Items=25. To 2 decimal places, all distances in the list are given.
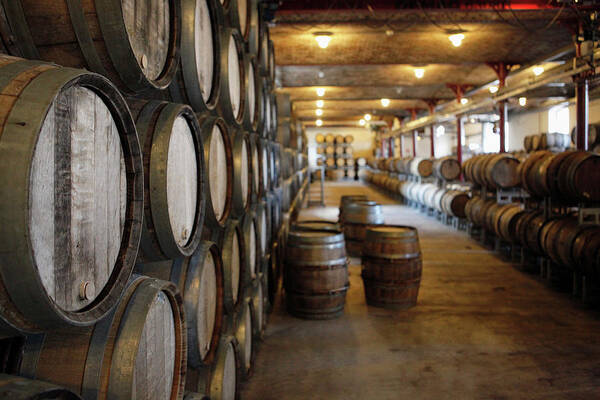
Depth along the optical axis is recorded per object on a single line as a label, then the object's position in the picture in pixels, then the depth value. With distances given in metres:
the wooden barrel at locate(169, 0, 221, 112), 2.18
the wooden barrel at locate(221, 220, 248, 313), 3.03
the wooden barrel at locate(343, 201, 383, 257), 8.11
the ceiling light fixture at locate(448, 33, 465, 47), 9.52
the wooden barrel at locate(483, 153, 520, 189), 9.80
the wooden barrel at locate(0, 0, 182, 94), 1.30
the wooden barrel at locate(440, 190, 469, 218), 12.29
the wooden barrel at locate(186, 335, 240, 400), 2.63
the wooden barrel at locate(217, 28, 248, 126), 2.95
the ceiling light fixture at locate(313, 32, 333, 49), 9.74
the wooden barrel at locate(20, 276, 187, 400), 1.30
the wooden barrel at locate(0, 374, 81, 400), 0.96
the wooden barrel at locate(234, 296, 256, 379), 3.57
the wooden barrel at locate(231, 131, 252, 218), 3.28
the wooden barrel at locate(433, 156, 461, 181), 14.33
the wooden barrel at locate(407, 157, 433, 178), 16.67
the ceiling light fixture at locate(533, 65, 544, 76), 12.90
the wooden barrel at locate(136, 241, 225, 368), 2.22
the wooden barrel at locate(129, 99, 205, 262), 1.79
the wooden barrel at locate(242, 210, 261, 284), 3.85
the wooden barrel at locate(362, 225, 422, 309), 5.80
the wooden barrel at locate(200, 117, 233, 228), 2.68
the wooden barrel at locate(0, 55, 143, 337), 0.98
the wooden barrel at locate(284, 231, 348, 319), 5.32
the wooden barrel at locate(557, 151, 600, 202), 6.42
